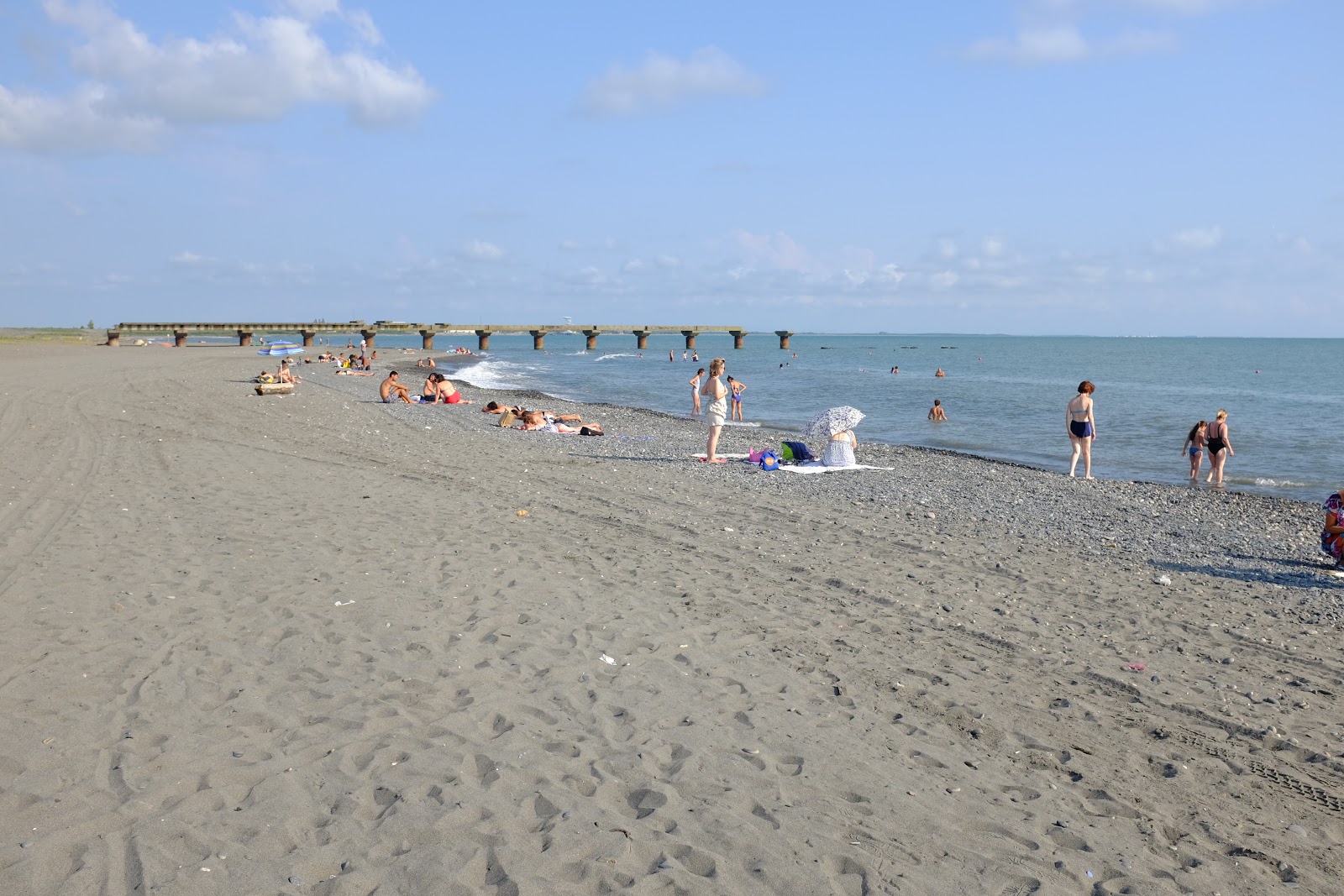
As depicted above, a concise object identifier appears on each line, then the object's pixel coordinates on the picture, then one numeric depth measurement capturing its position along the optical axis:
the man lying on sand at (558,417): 19.16
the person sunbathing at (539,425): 18.50
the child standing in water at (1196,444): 16.17
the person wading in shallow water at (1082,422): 14.79
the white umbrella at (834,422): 14.48
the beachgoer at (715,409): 14.56
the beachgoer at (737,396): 23.56
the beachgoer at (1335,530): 8.67
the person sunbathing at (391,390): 24.33
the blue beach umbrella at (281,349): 57.60
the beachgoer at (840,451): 14.26
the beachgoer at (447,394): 24.42
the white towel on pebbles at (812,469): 13.80
